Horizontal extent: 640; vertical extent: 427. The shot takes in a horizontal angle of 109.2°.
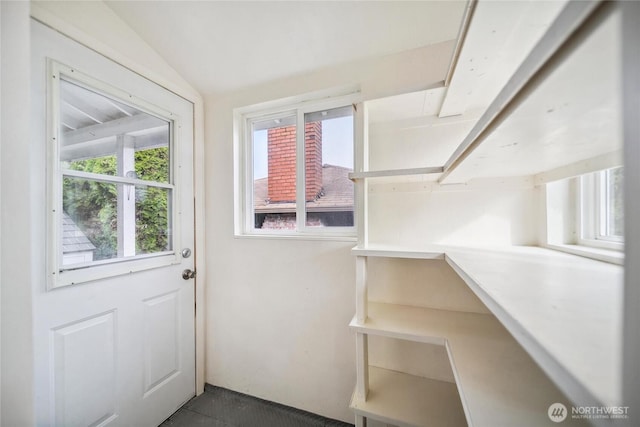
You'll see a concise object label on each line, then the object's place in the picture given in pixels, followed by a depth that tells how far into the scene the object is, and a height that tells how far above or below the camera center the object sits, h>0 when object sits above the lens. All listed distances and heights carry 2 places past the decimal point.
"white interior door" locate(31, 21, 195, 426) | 0.98 -0.14
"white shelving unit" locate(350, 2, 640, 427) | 0.22 -0.15
